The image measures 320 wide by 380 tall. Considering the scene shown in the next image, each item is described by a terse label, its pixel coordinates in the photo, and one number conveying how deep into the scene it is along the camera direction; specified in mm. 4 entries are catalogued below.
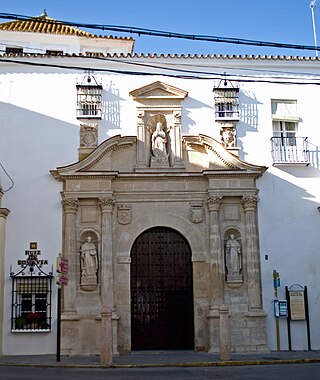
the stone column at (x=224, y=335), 14766
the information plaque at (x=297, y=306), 17391
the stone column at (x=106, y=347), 14328
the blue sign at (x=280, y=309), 17359
